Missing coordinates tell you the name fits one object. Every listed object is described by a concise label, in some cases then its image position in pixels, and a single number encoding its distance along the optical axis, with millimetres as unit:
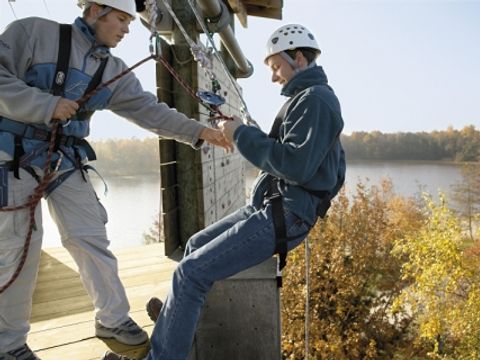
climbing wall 4816
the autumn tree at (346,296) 17984
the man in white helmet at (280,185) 2174
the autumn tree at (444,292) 17500
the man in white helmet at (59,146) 2221
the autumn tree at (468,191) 41031
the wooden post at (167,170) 4418
